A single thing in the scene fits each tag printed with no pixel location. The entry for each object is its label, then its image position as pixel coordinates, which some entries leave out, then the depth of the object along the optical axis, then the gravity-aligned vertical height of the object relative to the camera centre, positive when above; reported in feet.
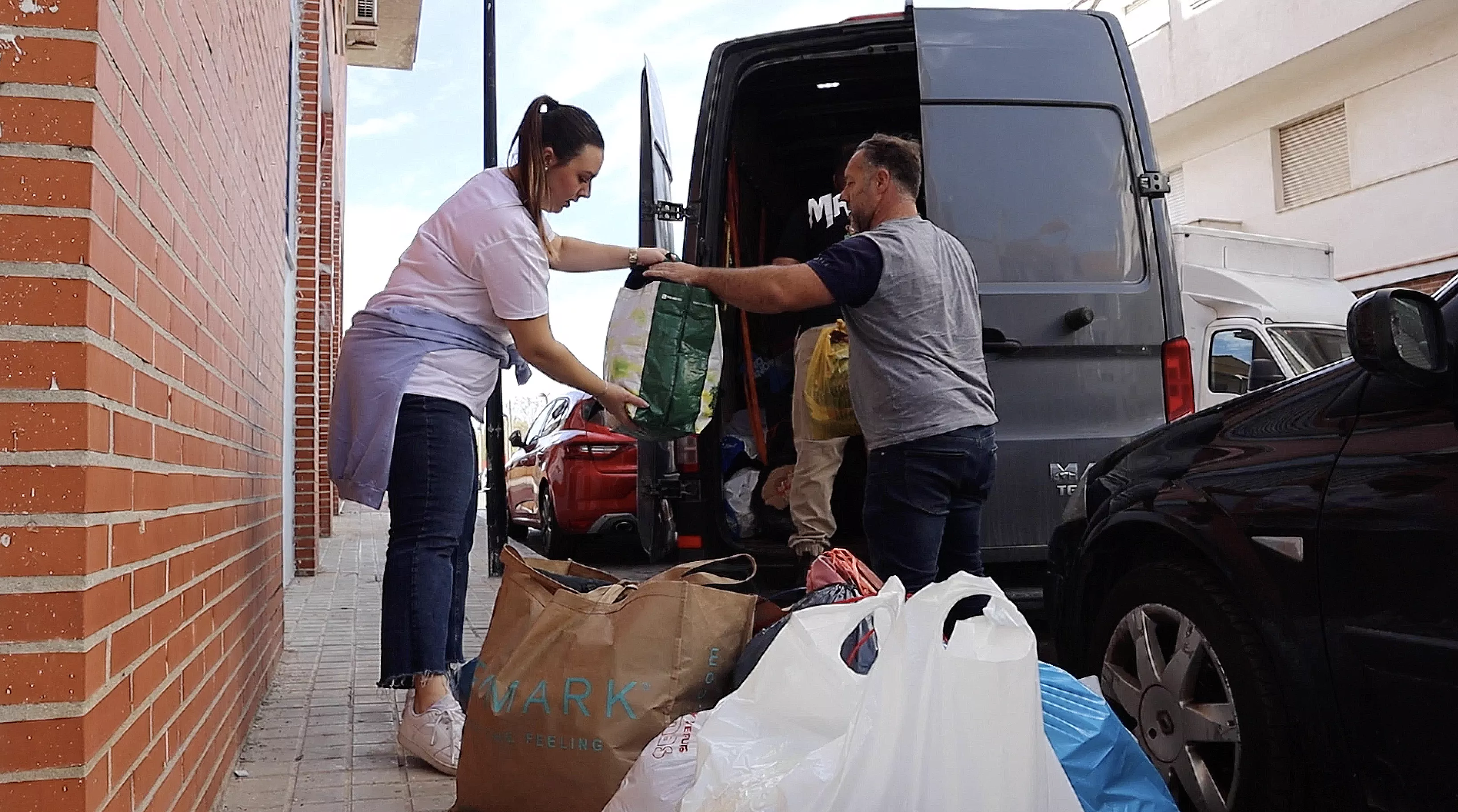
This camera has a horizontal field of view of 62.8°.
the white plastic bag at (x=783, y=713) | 6.81 -1.50
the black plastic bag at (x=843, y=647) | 7.85 -1.24
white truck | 35.45 +4.38
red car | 31.37 -0.39
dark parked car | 7.09 -0.89
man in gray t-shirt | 11.51 +0.87
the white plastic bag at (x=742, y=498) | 18.06 -0.53
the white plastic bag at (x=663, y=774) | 7.59 -1.99
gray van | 14.16 +2.94
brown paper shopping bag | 8.66 -1.63
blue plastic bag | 7.34 -1.85
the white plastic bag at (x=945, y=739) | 6.30 -1.49
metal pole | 27.66 +0.52
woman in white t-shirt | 11.19 +0.99
